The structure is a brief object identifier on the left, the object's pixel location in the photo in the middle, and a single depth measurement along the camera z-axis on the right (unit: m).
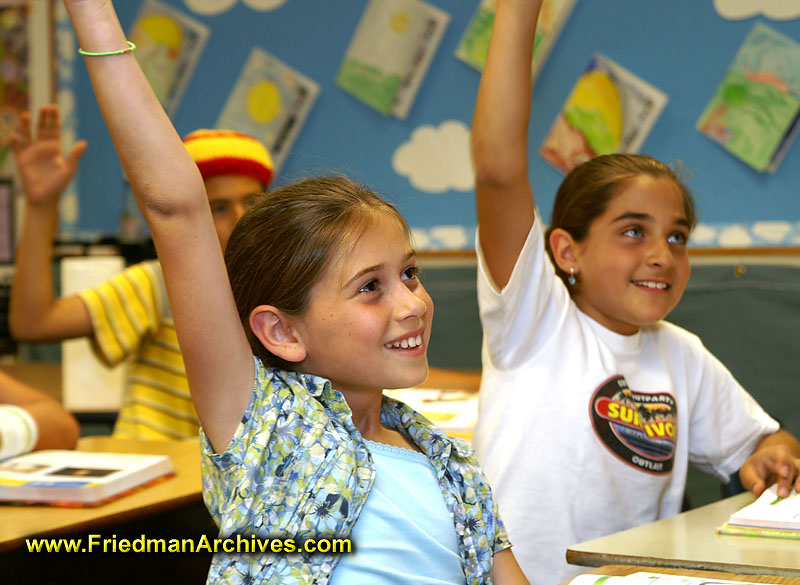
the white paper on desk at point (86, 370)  2.68
